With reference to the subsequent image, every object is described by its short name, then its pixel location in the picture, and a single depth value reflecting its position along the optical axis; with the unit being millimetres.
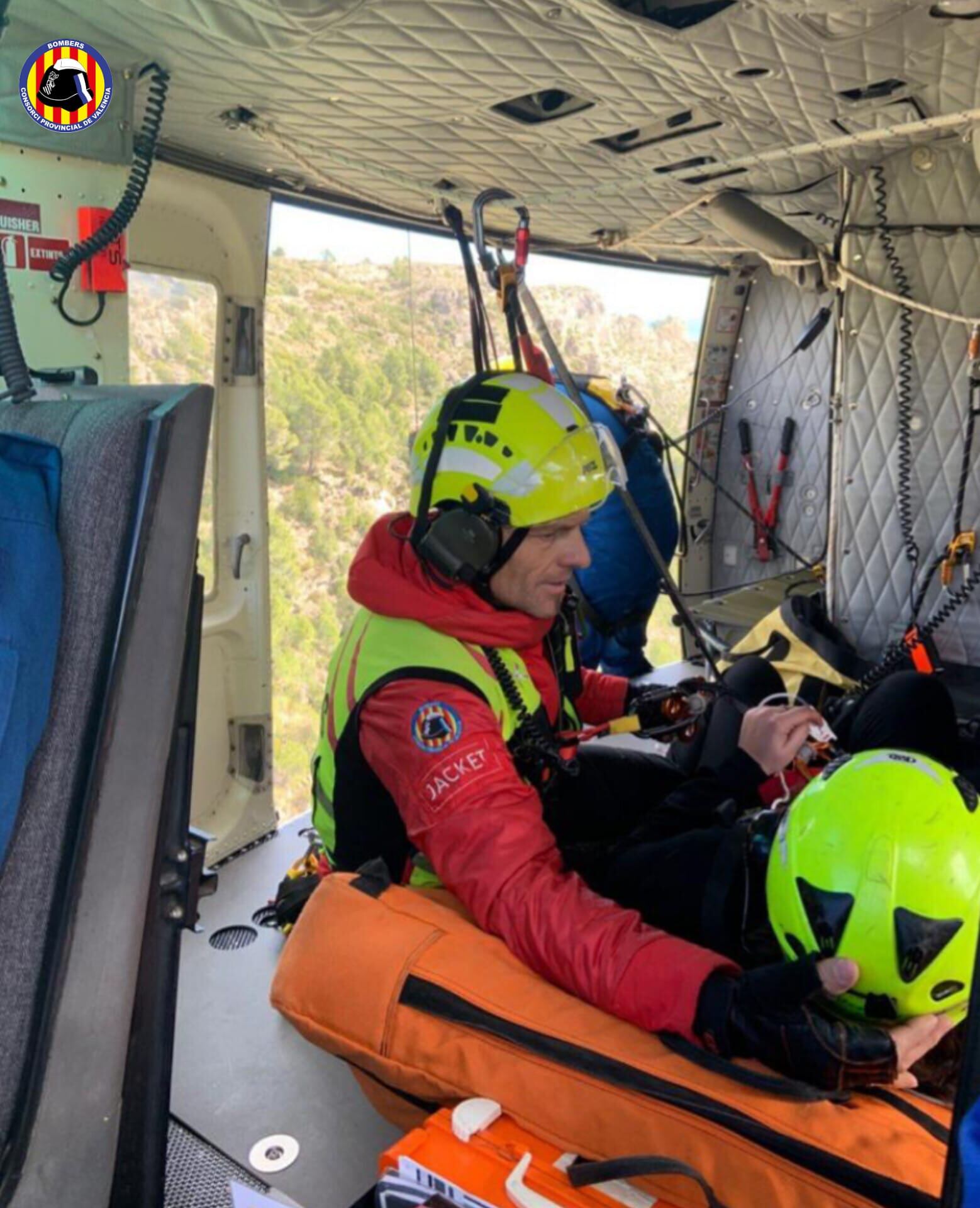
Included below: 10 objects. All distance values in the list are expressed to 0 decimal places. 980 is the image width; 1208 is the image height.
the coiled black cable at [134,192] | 2045
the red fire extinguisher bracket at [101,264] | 2121
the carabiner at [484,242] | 2504
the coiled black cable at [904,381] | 3404
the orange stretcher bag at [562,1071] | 1237
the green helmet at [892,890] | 1396
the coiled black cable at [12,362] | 1532
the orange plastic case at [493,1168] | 1208
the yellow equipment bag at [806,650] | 3672
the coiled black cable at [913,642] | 3469
